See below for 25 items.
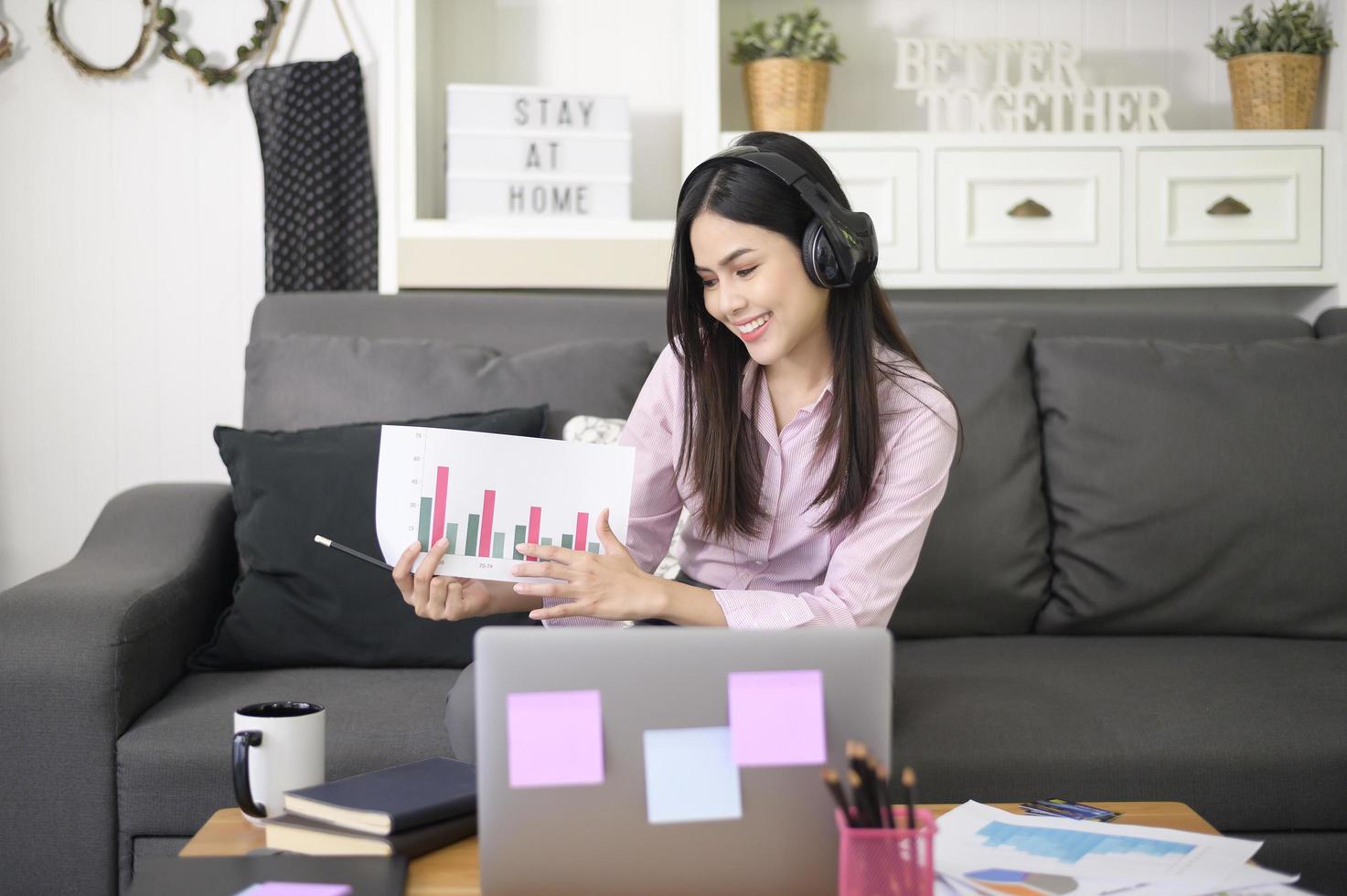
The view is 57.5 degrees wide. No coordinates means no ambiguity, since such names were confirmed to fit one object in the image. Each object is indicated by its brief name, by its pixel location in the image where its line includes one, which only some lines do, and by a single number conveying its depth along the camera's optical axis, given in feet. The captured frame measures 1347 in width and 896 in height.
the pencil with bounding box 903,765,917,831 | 2.58
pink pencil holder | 2.57
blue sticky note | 2.73
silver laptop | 2.71
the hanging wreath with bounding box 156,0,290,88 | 8.10
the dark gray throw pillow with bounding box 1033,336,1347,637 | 6.21
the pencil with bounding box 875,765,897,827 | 2.60
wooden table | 3.11
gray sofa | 4.85
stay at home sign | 7.62
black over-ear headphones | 4.37
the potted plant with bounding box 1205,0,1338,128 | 7.73
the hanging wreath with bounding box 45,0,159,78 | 8.09
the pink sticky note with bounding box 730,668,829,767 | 2.71
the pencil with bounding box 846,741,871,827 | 2.61
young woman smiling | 4.38
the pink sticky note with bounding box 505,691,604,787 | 2.70
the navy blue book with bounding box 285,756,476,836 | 3.26
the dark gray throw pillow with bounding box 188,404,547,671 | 5.69
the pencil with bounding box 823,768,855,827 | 2.61
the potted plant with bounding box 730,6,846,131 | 7.72
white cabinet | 7.66
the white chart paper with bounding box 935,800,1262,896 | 2.99
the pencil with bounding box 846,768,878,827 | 2.61
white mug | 3.46
